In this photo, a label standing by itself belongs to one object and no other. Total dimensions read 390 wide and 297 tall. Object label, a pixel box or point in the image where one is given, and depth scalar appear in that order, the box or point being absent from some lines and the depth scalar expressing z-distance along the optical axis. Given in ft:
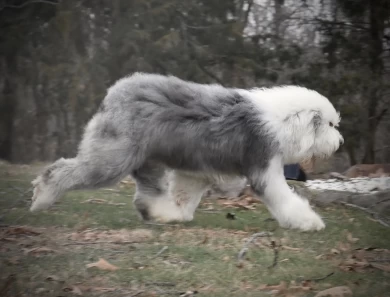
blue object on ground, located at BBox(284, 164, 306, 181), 24.52
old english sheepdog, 16.05
